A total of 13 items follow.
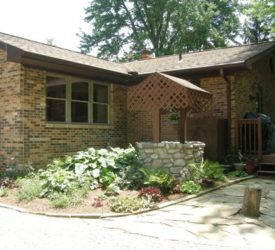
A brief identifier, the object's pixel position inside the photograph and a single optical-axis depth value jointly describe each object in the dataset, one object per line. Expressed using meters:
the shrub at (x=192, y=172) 9.28
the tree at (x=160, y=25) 33.31
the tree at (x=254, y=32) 35.44
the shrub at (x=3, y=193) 8.99
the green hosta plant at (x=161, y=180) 8.57
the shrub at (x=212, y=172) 9.81
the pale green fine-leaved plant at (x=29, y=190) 8.37
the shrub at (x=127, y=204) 7.37
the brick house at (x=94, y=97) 11.08
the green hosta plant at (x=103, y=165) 9.22
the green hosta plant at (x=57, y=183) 8.41
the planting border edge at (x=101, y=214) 7.06
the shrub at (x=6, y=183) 9.68
